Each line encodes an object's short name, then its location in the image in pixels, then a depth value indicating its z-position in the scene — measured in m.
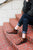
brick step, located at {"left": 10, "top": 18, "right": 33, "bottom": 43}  2.35
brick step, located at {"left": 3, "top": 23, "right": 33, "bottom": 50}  2.20
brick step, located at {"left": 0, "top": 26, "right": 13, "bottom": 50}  2.56
